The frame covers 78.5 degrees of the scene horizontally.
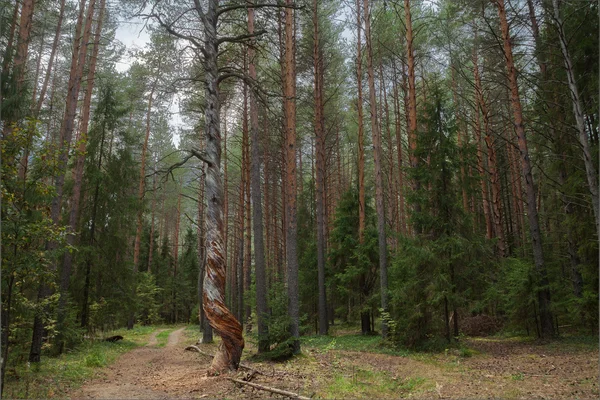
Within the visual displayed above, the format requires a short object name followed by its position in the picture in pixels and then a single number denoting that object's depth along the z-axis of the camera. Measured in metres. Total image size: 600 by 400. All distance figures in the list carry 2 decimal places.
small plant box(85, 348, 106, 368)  9.74
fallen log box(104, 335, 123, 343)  16.04
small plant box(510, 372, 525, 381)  6.75
